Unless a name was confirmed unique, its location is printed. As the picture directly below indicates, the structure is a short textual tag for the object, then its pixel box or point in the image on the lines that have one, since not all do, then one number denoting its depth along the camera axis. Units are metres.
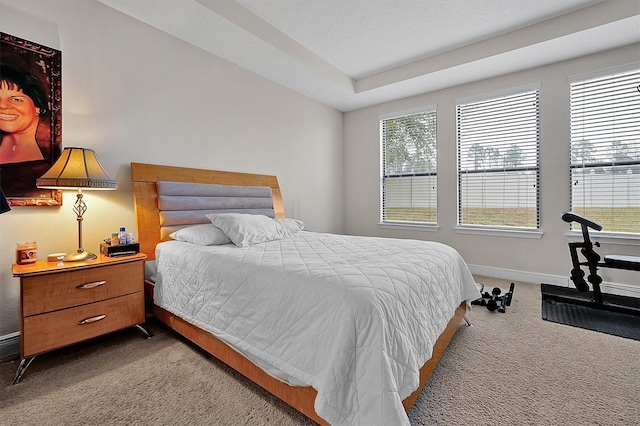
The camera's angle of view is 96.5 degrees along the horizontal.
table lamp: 1.86
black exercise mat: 2.32
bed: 1.10
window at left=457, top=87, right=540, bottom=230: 3.55
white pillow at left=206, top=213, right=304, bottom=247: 2.33
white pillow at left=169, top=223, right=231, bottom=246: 2.31
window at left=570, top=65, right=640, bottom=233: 2.99
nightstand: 1.67
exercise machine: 2.63
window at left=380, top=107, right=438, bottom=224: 4.31
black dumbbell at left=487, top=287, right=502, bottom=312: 2.69
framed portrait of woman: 1.93
